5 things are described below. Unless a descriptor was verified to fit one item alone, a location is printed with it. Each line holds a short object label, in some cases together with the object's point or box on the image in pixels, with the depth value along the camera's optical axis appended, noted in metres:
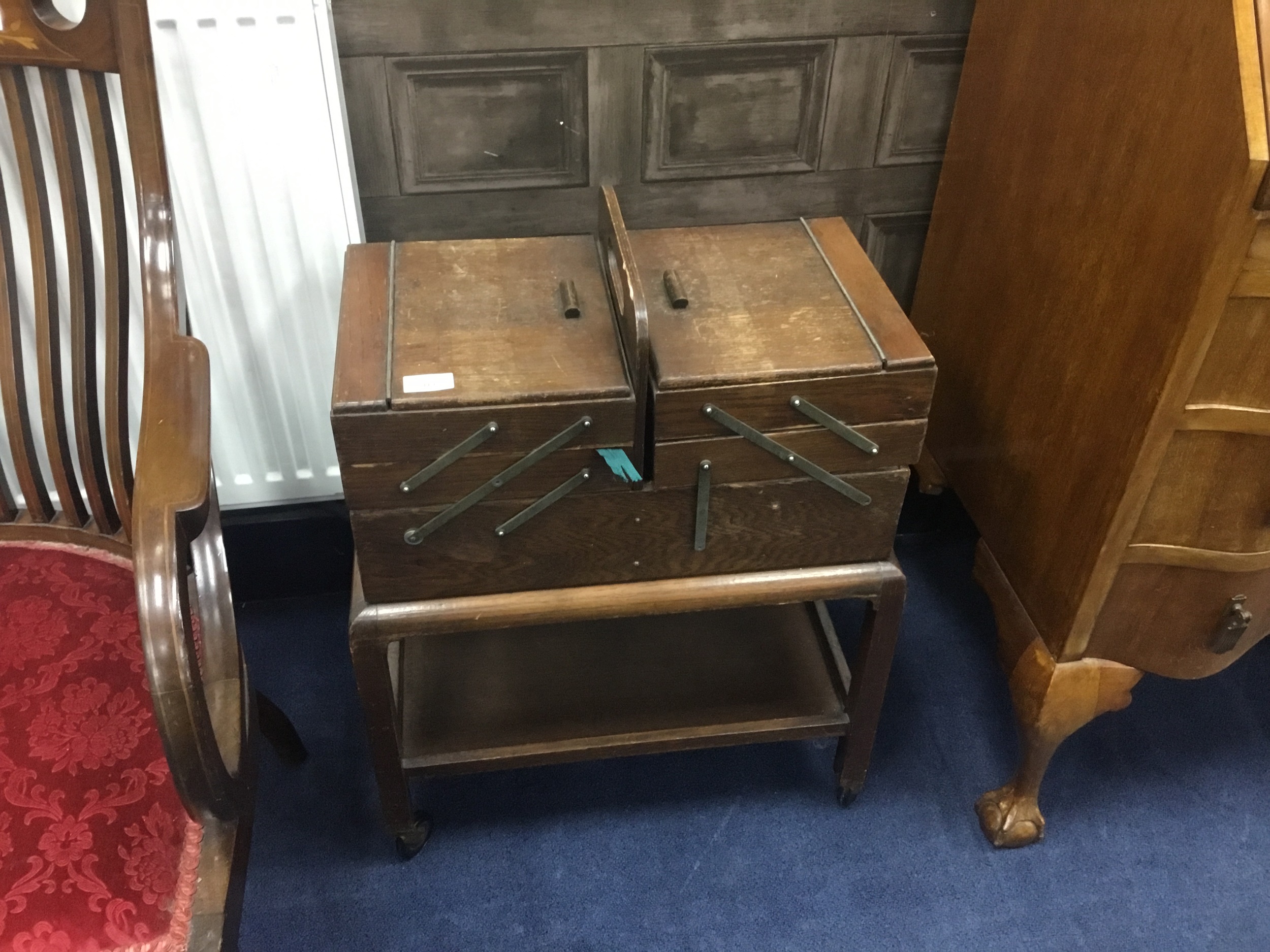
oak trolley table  0.87
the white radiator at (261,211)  1.00
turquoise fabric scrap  0.89
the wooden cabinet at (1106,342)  0.81
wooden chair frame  0.74
